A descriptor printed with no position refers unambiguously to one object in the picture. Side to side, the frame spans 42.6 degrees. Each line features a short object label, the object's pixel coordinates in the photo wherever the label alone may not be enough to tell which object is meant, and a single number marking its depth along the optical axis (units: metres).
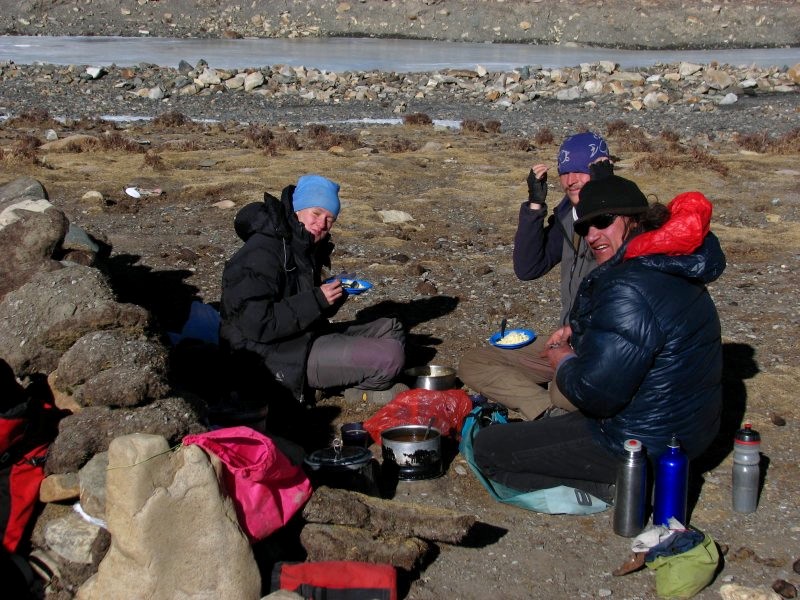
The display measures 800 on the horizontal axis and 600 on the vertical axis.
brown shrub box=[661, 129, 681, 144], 18.34
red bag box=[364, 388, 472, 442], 5.48
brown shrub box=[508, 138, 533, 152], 17.21
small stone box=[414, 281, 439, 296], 8.75
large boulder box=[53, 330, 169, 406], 4.28
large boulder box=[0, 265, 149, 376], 4.80
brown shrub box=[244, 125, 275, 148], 17.37
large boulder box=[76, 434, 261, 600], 3.61
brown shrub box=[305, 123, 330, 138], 18.89
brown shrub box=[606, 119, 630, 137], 19.48
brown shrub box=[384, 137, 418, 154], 16.69
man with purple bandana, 5.62
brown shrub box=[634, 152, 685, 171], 14.90
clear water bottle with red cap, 4.67
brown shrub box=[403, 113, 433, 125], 21.55
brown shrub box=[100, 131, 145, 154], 16.36
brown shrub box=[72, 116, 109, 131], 20.28
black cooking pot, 4.64
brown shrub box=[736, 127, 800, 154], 16.29
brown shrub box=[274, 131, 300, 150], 17.06
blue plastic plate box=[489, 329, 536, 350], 6.12
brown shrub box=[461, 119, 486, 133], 19.92
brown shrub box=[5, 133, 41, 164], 14.86
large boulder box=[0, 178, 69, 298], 6.18
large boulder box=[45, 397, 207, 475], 4.06
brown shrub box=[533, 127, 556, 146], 18.05
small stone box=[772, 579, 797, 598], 4.06
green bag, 4.02
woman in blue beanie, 5.54
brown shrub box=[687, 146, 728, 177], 14.62
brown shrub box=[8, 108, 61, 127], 20.62
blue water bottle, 4.33
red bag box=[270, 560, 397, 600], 3.74
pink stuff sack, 3.85
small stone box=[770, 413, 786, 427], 5.85
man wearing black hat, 4.23
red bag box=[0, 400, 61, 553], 3.90
